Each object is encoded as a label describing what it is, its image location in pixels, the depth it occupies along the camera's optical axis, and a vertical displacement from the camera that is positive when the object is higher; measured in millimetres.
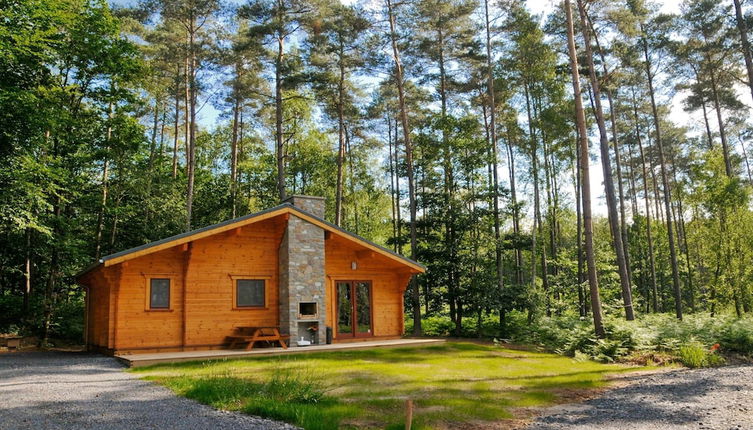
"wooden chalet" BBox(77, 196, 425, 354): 11812 +281
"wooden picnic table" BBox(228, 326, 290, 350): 12195 -1027
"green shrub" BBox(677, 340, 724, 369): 10742 -1807
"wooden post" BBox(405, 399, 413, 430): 3758 -972
